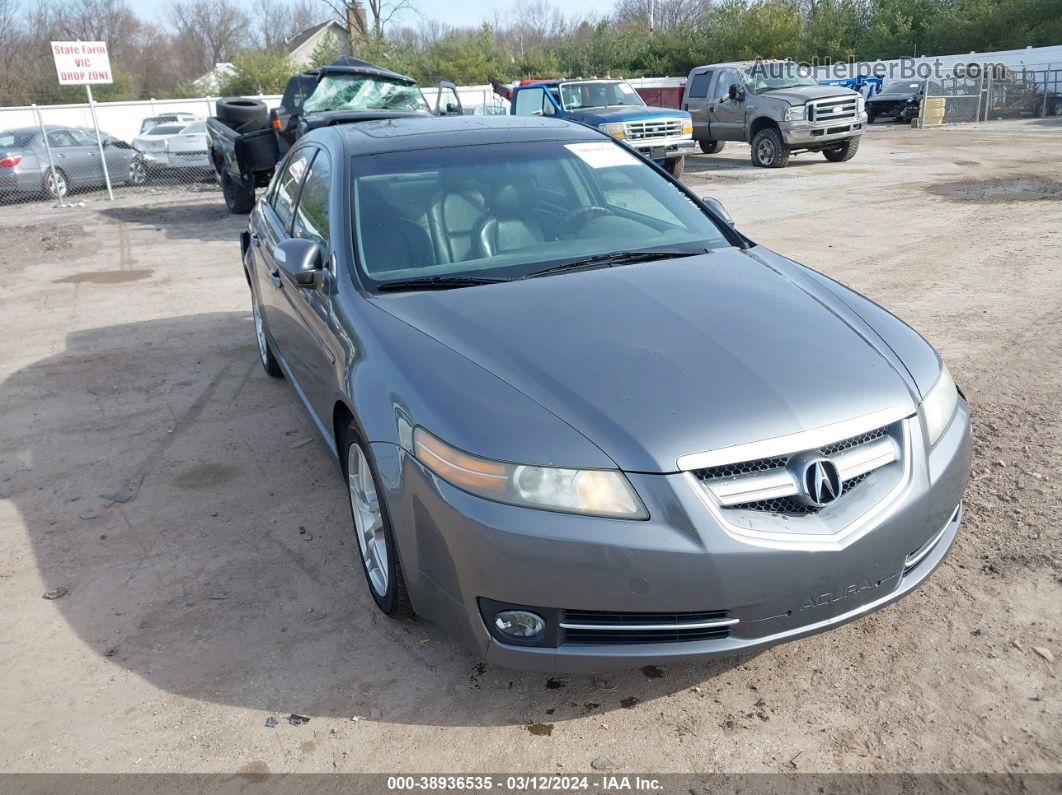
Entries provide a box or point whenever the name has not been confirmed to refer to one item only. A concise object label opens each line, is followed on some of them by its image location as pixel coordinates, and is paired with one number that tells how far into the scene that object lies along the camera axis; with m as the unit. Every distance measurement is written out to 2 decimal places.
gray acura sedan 2.38
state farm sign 15.23
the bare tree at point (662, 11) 76.75
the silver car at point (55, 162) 16.86
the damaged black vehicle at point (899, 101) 29.13
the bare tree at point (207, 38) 78.62
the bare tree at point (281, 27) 79.62
